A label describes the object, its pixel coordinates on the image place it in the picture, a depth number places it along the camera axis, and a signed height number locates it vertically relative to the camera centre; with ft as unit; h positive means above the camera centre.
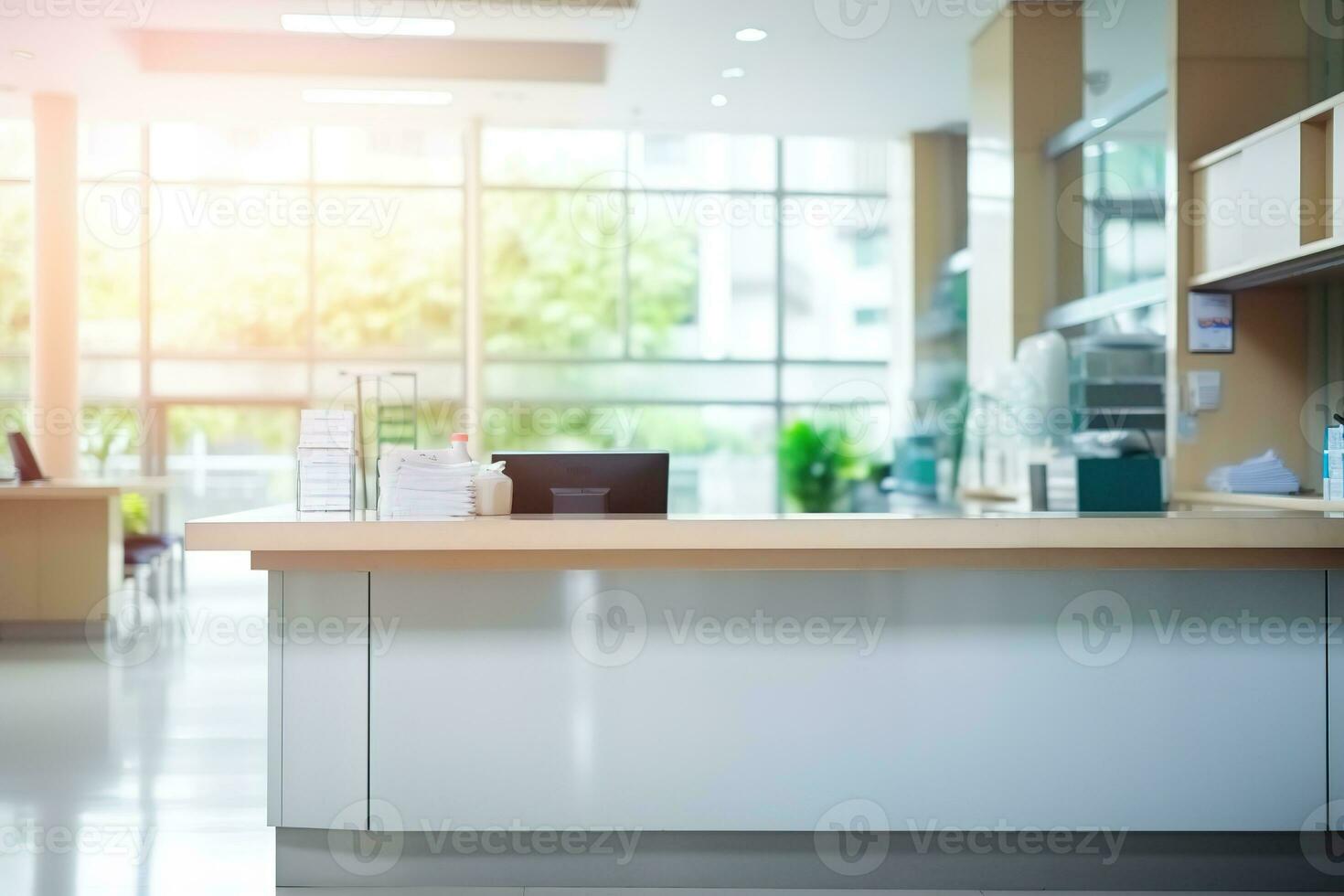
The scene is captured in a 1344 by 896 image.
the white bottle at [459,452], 11.05 -0.09
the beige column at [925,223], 32.96 +6.43
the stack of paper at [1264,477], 15.30 -0.47
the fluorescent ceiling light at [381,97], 28.63 +8.79
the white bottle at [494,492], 10.69 -0.47
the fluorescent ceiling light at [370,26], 24.34 +9.07
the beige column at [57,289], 29.84 +4.09
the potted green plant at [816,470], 33.60 -0.80
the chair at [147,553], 25.58 -2.54
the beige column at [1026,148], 21.79 +5.72
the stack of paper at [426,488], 10.52 -0.42
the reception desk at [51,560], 23.59 -2.42
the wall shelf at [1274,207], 13.91 +3.08
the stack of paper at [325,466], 11.16 -0.23
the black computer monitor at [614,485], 10.98 -0.41
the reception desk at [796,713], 10.07 -2.41
